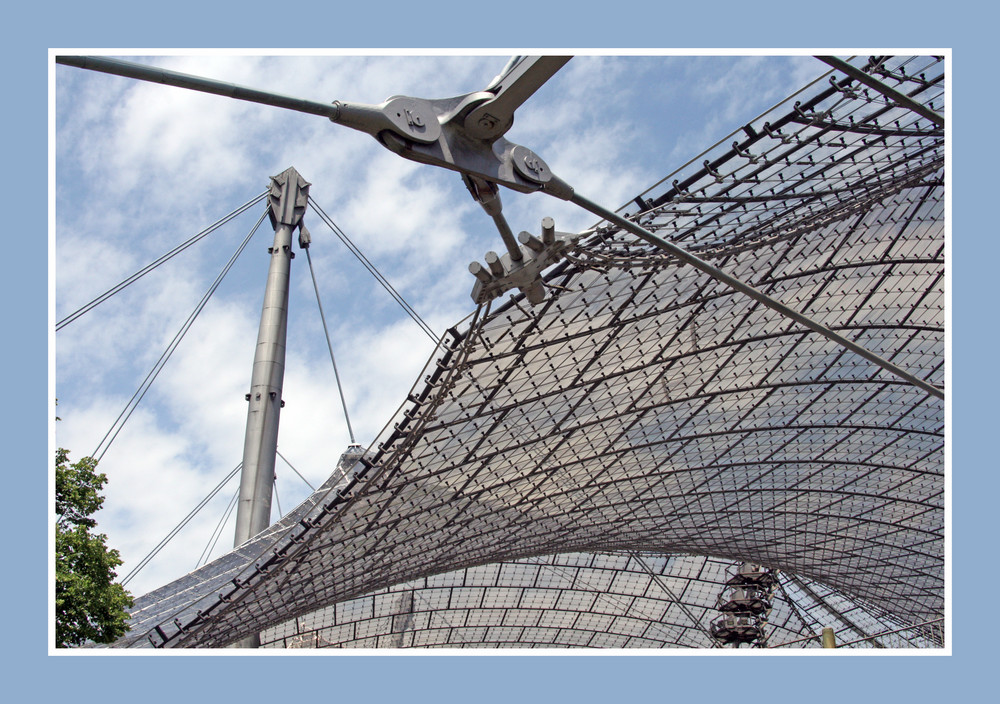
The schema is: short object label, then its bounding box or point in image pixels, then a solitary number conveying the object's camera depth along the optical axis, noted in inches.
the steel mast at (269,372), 1808.6
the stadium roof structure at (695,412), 1133.7
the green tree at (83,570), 952.3
